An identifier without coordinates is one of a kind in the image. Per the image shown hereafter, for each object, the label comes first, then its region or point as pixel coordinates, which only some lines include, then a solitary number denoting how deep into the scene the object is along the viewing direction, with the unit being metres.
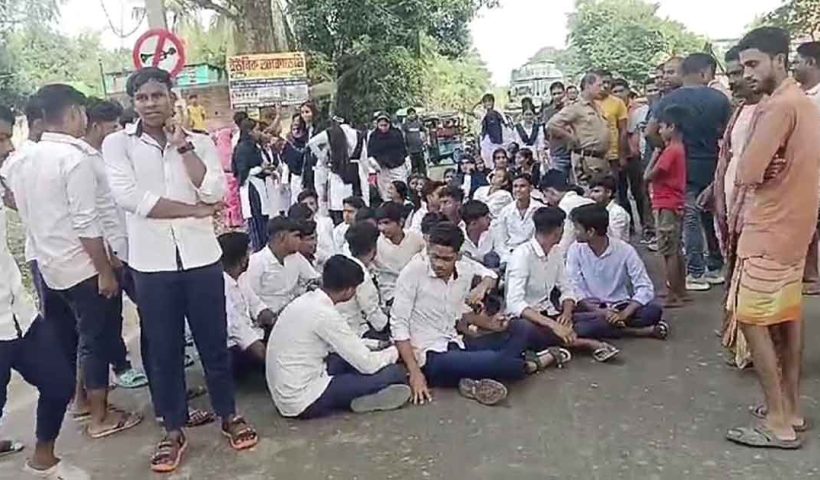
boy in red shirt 5.95
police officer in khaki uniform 7.44
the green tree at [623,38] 34.28
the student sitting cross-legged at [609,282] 5.28
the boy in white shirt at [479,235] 6.66
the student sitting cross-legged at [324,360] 4.31
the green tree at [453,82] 21.69
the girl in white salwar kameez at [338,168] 8.98
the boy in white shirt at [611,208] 6.31
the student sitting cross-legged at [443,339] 4.56
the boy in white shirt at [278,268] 5.32
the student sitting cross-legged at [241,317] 4.86
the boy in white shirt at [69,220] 3.99
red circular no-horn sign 6.70
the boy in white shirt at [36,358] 3.41
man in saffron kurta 3.44
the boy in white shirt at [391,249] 5.96
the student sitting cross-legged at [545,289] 5.06
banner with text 11.60
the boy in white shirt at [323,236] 6.59
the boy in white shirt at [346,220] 6.57
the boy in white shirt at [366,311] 5.13
